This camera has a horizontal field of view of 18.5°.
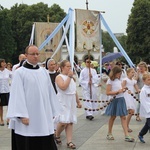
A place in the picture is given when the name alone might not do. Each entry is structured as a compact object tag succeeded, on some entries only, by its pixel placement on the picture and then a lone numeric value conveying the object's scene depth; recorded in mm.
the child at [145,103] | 8798
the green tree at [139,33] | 61052
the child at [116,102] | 9303
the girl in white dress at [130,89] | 11036
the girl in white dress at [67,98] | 8650
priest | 6140
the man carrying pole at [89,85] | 13838
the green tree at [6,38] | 60363
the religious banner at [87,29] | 13895
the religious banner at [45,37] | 25461
